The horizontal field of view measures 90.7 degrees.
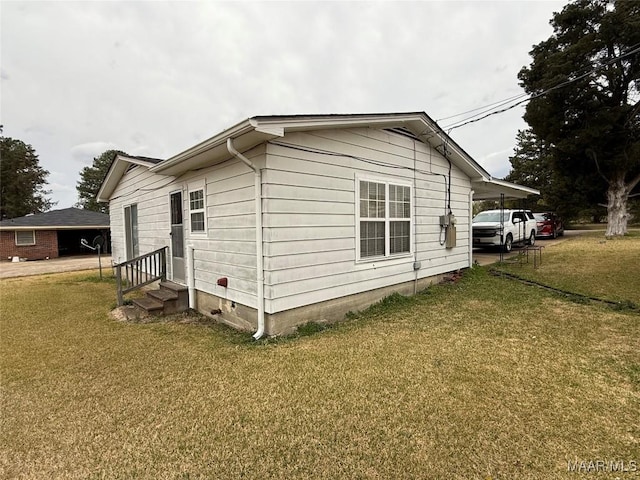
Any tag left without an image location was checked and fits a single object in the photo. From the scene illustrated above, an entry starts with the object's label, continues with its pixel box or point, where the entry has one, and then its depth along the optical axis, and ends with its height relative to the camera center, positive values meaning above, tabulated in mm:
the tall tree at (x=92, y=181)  41344 +6125
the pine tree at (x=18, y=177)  31719 +5245
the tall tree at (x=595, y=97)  13664 +5649
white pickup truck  11969 -305
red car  17188 -266
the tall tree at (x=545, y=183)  16984 +2396
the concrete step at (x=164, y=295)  6045 -1373
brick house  18250 -355
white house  4332 +176
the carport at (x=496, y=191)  8758 +994
